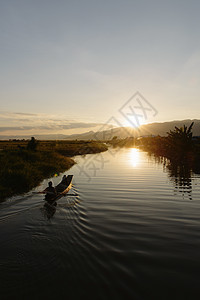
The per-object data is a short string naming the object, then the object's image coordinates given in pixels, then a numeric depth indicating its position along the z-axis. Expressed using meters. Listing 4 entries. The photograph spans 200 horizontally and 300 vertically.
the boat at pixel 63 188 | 14.52
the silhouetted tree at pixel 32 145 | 43.41
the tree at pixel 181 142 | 46.63
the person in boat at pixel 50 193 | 14.05
